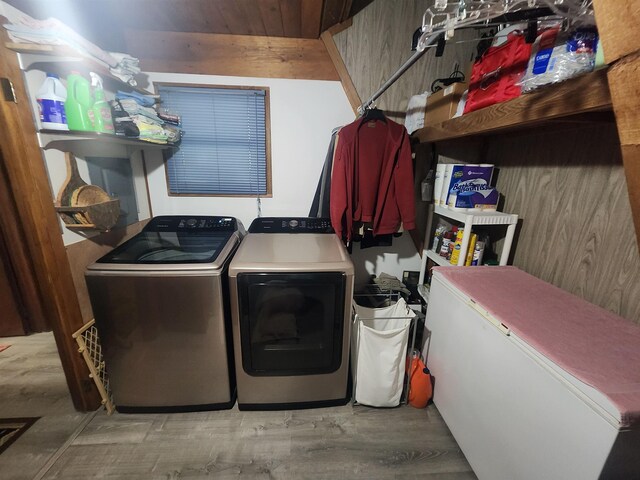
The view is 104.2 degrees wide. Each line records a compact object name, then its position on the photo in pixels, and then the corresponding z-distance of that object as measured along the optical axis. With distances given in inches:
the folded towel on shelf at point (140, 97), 61.7
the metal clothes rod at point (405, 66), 36.0
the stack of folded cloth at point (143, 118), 59.2
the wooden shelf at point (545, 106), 28.6
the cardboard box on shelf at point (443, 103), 56.5
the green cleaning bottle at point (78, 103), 47.3
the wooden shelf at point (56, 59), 41.6
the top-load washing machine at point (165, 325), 48.9
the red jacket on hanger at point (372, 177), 62.7
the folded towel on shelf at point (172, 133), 67.5
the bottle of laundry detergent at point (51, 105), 44.9
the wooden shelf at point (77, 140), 46.5
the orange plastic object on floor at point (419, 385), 57.6
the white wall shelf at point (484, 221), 56.5
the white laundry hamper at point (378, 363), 54.4
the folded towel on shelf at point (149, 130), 61.6
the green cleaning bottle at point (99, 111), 50.5
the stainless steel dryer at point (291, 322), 49.9
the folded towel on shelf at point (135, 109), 60.7
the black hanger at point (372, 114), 61.3
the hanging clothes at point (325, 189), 69.6
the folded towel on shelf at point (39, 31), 40.9
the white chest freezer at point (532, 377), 25.6
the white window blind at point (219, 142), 74.0
